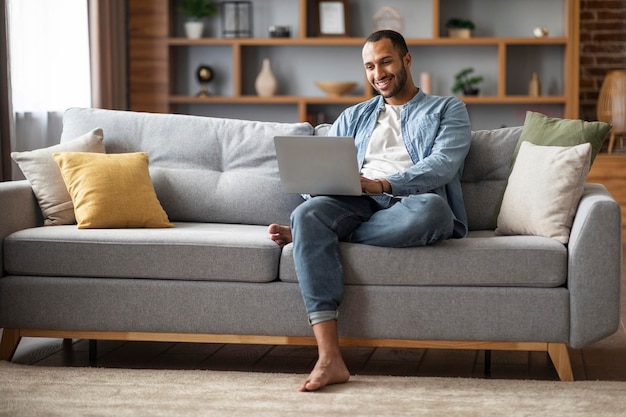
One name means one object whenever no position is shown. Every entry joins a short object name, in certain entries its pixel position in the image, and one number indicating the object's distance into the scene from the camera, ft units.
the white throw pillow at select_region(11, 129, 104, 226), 11.07
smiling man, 9.19
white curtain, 15.85
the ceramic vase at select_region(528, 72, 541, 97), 20.34
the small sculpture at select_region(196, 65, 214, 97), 21.17
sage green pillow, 10.50
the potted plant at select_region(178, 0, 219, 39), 20.72
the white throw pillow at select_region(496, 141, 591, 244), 9.75
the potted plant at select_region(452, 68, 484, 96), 20.44
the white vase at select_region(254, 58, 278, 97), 20.90
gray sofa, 9.30
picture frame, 20.79
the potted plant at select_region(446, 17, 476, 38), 20.25
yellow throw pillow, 10.68
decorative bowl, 20.59
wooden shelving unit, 19.99
